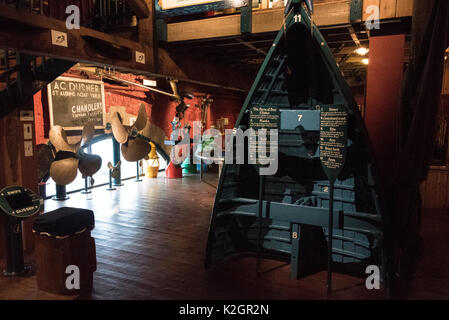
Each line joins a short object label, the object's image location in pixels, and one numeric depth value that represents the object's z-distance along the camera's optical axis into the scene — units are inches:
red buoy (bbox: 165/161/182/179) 436.5
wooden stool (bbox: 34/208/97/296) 140.6
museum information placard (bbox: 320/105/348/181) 140.0
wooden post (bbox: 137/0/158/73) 187.8
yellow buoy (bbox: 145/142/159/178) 434.6
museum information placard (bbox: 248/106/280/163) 155.6
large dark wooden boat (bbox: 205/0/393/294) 146.3
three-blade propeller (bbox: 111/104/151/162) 255.3
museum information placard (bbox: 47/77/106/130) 296.4
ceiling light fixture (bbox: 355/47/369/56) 214.4
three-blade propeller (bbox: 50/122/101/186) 219.3
